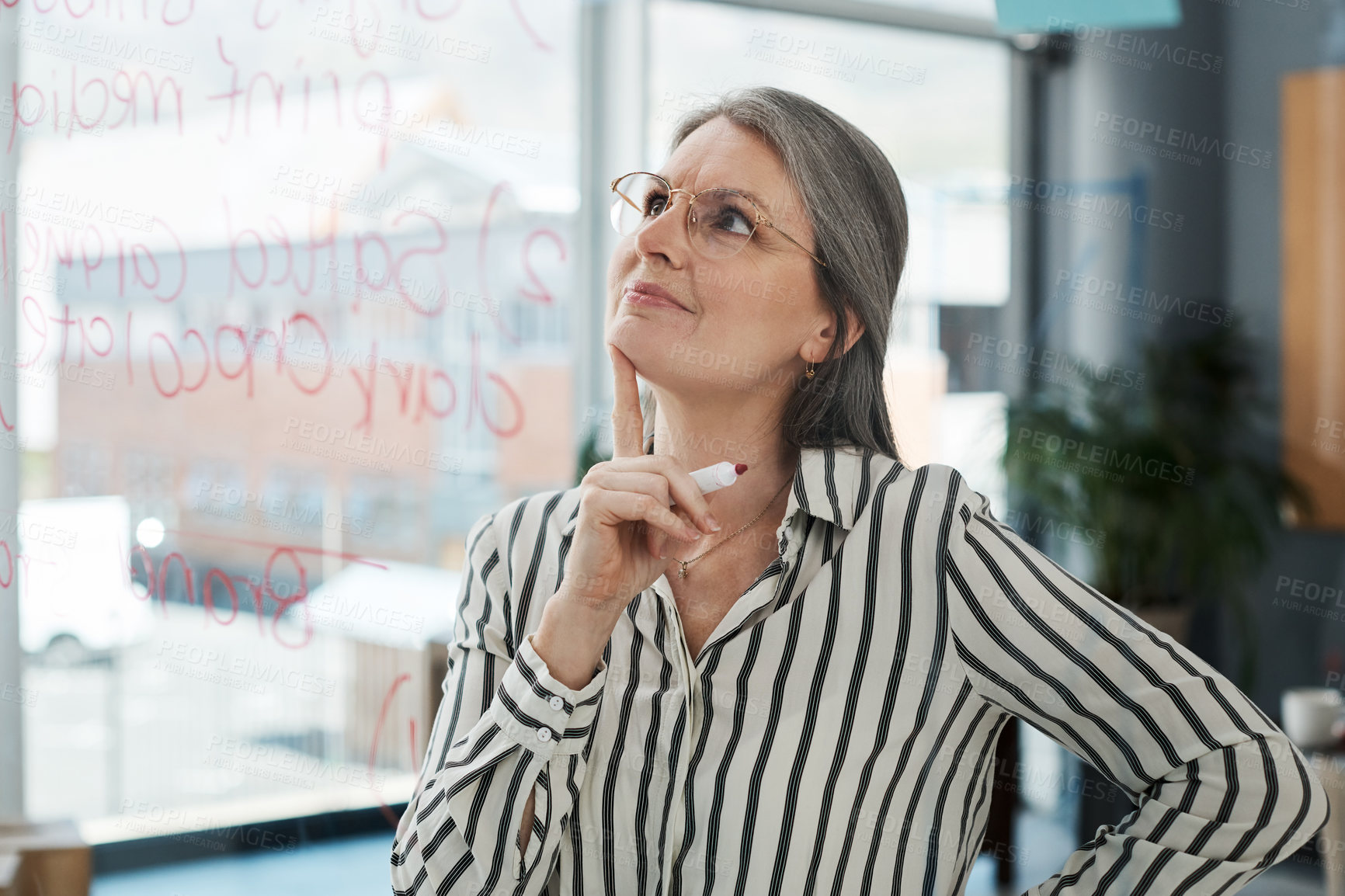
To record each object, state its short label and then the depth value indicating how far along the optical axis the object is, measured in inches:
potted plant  103.6
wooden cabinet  95.1
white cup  73.9
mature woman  36.3
